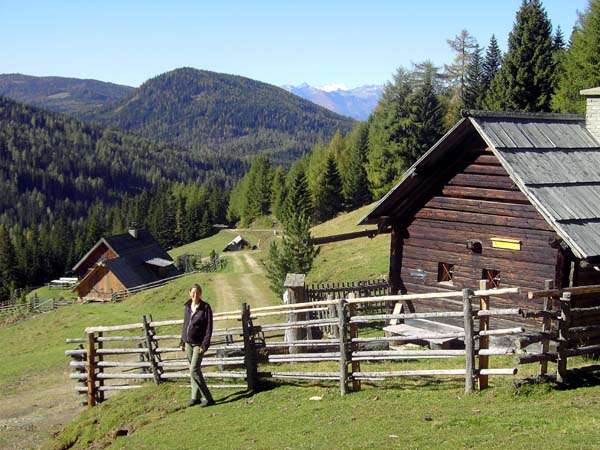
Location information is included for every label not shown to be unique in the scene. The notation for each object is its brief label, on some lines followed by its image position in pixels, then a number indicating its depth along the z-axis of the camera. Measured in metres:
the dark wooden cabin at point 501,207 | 14.60
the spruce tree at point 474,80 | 68.28
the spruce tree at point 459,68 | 70.00
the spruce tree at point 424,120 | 61.53
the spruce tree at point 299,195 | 82.31
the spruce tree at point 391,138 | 63.47
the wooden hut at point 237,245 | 96.81
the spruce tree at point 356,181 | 86.19
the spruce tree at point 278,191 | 108.19
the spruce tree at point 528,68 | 52.28
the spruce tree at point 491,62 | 71.06
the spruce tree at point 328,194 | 88.38
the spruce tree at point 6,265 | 100.56
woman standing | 12.27
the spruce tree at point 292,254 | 33.84
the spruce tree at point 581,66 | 43.47
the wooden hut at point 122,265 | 59.69
